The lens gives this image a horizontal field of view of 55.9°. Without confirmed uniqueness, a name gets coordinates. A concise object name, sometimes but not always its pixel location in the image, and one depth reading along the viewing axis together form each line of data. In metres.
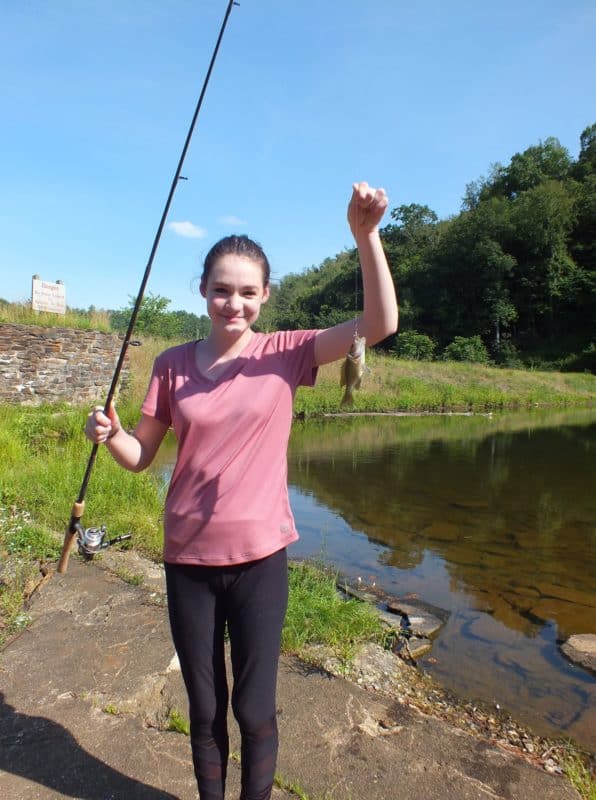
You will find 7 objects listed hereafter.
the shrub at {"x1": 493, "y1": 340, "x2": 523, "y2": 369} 44.59
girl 2.00
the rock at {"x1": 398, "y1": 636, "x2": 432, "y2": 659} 4.84
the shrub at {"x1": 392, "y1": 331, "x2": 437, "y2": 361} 41.19
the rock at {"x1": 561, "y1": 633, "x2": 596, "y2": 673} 4.97
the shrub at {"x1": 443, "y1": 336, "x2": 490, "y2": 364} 43.00
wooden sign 16.38
